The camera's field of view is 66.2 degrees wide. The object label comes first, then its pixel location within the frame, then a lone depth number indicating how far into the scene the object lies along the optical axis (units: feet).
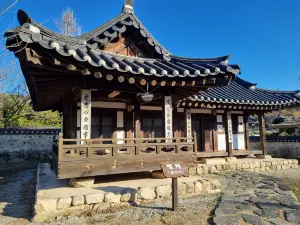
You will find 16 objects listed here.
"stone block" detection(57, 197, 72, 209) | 18.71
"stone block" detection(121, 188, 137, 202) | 20.89
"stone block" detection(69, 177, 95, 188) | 22.04
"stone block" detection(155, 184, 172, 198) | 22.25
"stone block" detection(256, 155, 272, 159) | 48.23
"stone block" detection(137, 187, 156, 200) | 21.56
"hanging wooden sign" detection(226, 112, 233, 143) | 44.29
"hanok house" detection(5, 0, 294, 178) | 17.20
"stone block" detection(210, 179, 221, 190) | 25.25
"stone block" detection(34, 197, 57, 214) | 17.99
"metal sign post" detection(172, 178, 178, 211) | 19.20
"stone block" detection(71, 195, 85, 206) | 19.13
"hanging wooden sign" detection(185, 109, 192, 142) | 40.22
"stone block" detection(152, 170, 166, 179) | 25.97
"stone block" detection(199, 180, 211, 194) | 24.67
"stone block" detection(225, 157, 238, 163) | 43.12
